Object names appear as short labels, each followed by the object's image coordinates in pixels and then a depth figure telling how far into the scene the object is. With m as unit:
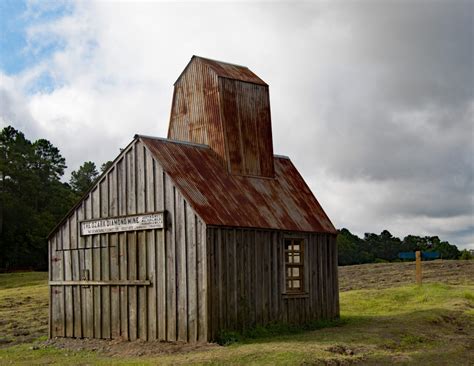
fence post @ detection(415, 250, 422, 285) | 36.17
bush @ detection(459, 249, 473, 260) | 85.35
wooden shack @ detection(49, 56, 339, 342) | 20.11
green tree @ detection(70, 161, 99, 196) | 84.75
